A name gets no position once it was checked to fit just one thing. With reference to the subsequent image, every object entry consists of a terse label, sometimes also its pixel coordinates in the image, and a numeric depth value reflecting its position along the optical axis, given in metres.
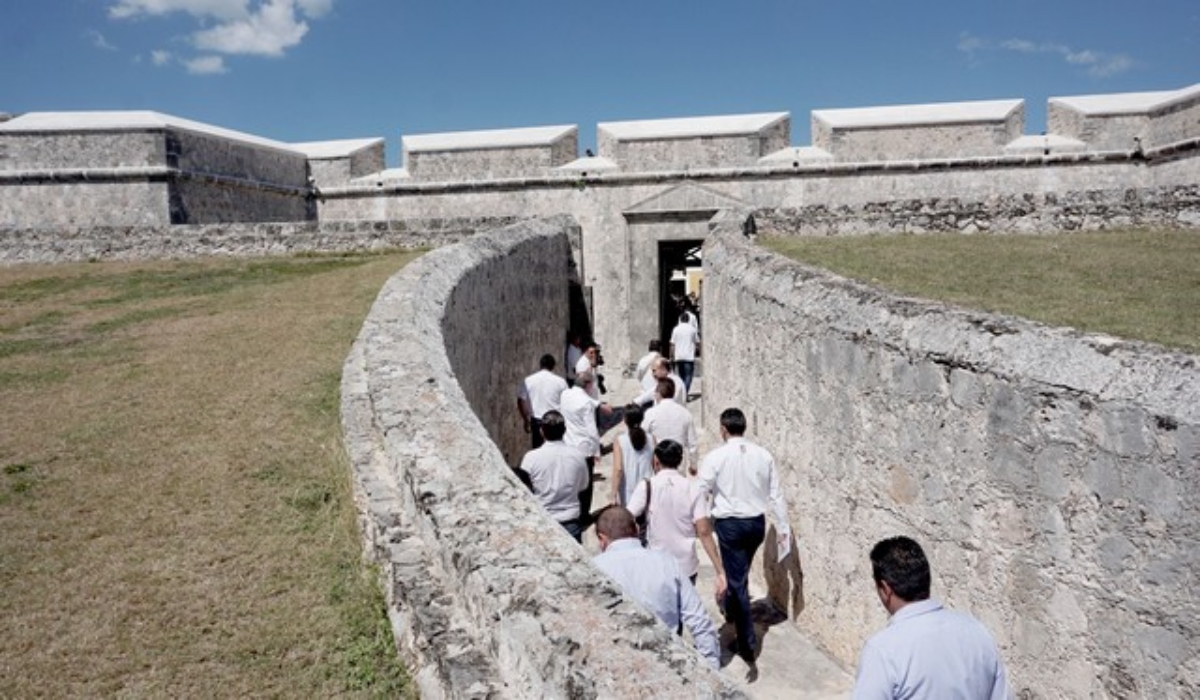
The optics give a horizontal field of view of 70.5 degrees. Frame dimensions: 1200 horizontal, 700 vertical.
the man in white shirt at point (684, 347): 12.22
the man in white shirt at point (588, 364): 9.23
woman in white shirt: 6.10
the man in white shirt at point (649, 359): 9.43
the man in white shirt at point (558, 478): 5.39
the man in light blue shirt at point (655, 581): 3.38
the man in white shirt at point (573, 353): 11.03
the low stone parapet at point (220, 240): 15.89
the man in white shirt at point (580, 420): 7.05
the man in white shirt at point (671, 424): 6.80
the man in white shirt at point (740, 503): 5.31
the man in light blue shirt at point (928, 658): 2.51
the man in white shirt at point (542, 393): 7.76
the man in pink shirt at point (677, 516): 4.96
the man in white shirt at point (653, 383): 7.73
